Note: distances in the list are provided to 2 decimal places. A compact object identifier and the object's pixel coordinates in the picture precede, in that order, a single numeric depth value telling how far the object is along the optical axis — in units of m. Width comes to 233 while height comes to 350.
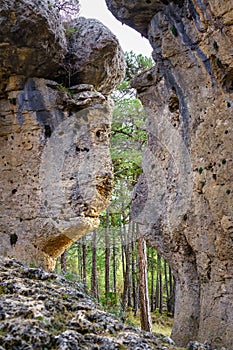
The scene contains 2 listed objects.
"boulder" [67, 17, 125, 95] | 13.24
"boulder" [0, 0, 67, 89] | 11.48
